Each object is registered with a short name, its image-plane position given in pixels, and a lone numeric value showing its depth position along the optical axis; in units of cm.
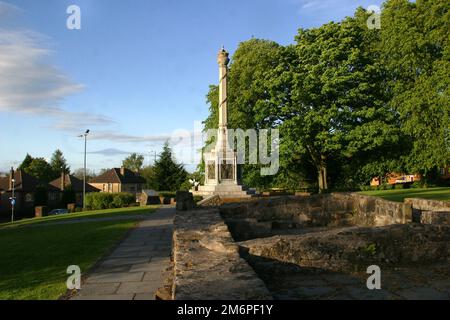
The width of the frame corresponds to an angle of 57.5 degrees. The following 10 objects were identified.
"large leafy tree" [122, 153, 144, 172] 12850
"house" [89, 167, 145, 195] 8687
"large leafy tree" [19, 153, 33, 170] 9000
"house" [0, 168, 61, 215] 6525
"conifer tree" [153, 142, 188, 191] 5028
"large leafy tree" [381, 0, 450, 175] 2843
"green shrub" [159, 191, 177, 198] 3665
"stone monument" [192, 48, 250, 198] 2145
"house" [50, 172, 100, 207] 7500
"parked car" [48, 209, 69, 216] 5143
